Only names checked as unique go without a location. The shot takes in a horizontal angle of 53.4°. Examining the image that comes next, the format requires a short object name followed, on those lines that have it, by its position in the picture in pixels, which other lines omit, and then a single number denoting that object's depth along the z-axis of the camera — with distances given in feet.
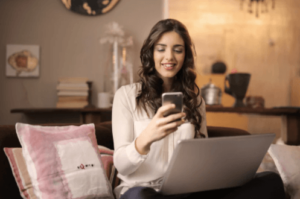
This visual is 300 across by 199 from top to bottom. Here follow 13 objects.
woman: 3.82
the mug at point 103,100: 7.60
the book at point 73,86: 7.30
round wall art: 8.10
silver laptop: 2.76
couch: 4.06
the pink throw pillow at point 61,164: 3.87
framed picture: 7.91
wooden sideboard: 7.32
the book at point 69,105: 7.34
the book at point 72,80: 7.34
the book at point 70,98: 7.37
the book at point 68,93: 7.34
